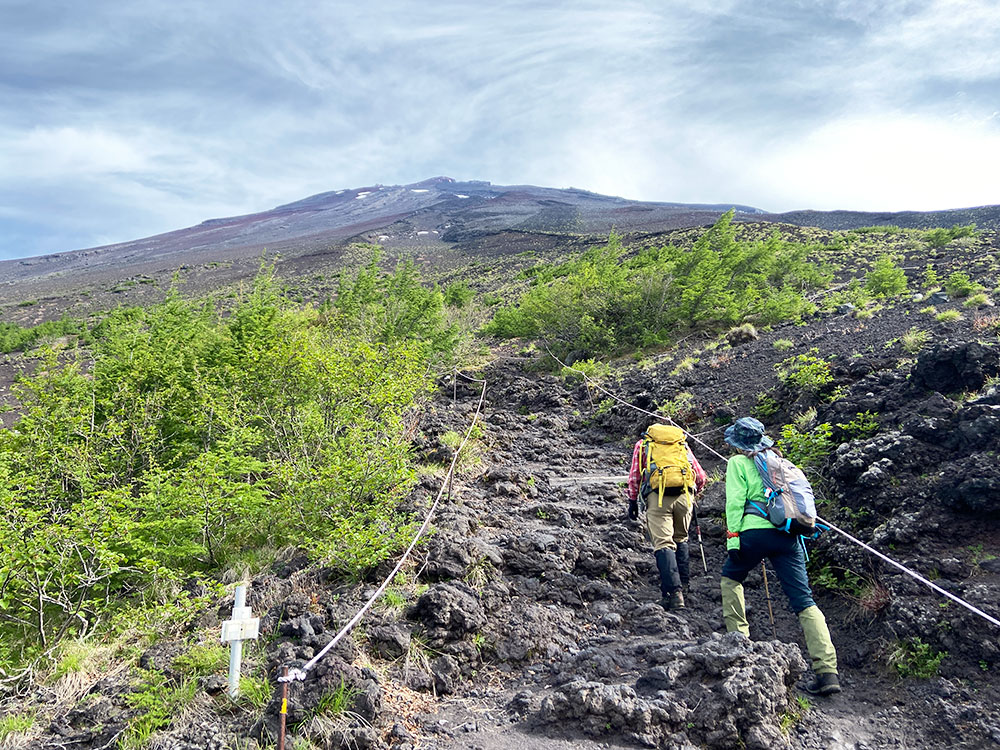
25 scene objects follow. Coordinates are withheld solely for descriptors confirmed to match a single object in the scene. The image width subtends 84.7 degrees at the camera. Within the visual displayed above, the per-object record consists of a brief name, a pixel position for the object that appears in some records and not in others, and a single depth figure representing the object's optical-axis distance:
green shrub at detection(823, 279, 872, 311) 14.88
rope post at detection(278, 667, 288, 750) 2.45
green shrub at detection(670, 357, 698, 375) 12.12
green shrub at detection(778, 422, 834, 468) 5.80
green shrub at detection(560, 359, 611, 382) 14.07
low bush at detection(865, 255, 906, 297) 16.88
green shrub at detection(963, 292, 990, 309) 10.99
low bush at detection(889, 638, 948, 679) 3.09
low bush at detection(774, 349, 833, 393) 7.57
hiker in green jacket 3.20
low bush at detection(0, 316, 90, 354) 29.84
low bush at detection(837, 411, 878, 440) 5.78
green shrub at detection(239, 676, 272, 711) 3.11
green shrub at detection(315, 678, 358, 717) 2.97
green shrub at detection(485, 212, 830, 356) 16.03
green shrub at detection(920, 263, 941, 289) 16.50
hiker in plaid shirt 4.27
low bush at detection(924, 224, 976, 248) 27.62
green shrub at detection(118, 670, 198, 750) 2.84
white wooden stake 3.09
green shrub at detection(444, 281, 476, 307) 24.08
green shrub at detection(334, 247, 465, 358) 14.44
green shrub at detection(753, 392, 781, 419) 8.07
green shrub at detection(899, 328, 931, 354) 7.90
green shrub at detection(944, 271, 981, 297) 12.60
